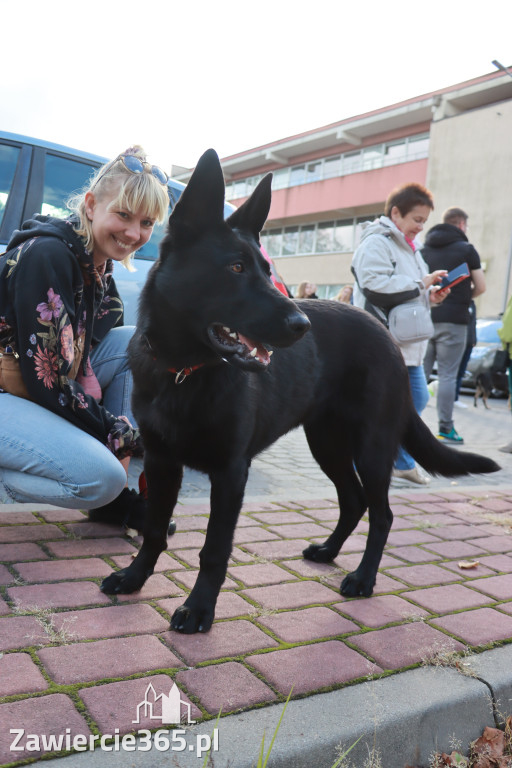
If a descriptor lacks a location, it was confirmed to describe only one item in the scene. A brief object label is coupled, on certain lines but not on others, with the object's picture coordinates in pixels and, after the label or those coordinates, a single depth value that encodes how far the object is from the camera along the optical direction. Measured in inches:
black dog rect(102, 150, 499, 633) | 84.5
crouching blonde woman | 108.0
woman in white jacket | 188.4
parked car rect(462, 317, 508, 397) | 531.8
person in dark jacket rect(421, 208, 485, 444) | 273.1
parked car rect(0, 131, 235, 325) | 168.4
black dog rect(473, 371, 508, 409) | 460.8
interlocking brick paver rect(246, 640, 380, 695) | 73.6
